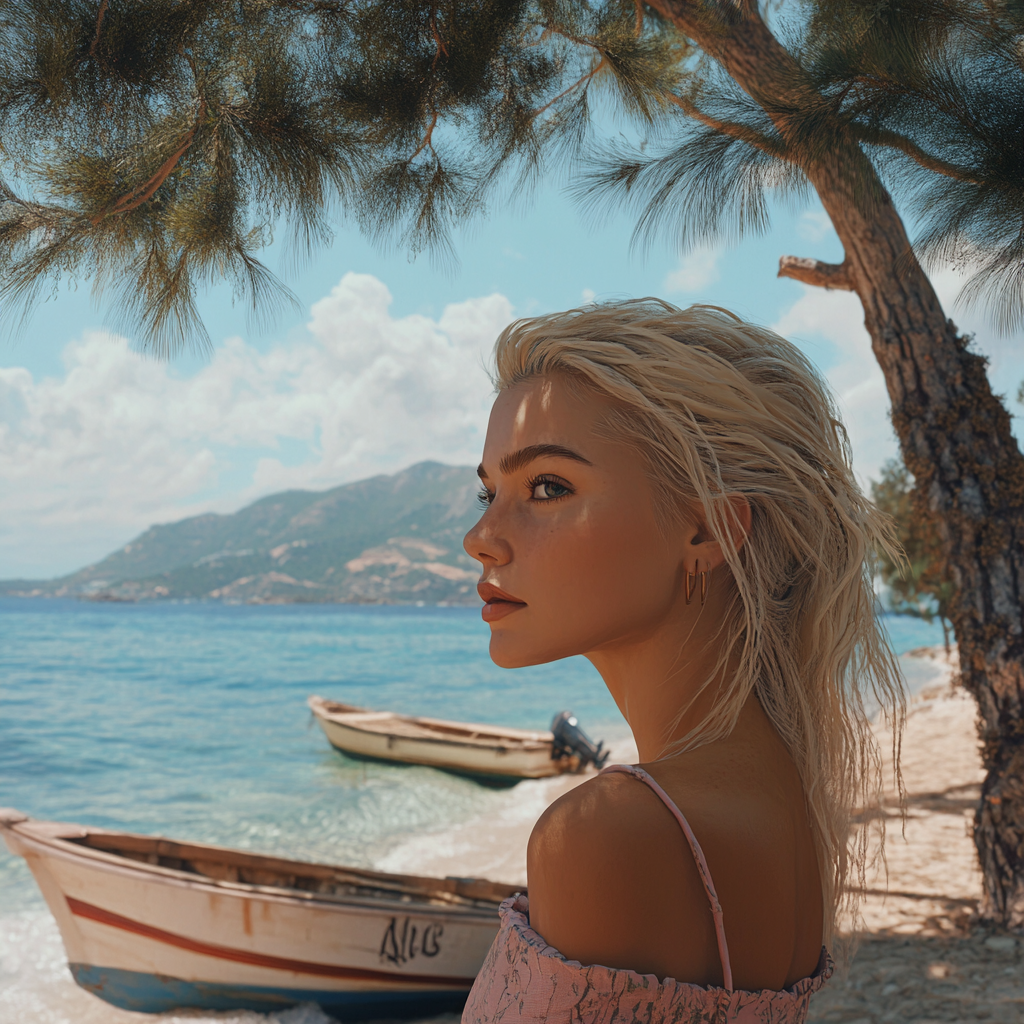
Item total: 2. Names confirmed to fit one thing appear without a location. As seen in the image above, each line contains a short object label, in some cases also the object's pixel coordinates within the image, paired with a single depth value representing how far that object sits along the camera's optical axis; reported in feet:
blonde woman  2.71
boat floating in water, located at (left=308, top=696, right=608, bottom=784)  43.73
